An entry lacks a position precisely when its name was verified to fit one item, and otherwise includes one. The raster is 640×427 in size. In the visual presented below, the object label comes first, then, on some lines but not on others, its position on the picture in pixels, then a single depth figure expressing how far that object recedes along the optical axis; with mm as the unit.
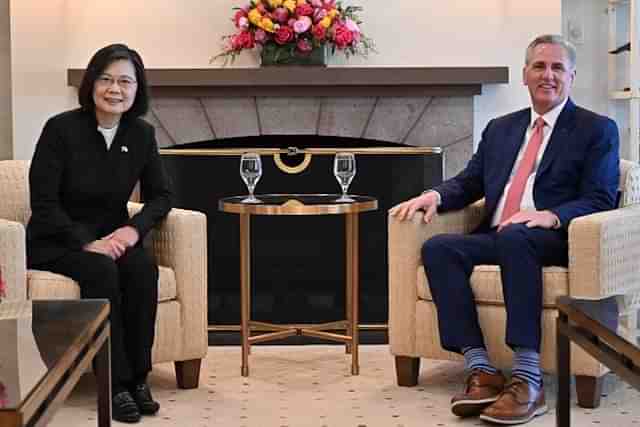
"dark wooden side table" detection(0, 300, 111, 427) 1854
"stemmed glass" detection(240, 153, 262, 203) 4191
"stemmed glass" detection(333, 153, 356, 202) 4195
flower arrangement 5309
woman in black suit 3521
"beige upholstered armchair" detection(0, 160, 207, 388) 3754
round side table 3961
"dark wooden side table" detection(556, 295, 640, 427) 2244
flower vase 5395
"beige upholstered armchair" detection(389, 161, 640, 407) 3496
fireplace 4953
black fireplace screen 4945
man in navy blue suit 3441
